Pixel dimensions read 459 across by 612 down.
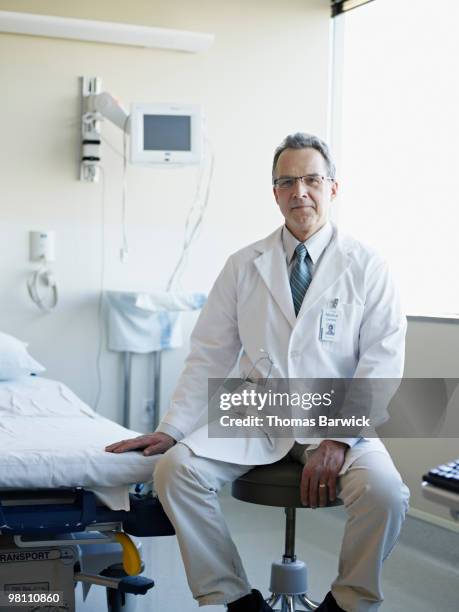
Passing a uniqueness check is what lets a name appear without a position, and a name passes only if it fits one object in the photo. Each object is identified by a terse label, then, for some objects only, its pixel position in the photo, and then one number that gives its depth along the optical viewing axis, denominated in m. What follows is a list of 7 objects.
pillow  2.94
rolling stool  1.98
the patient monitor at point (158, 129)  3.36
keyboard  1.30
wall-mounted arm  3.41
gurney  1.92
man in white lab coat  1.85
